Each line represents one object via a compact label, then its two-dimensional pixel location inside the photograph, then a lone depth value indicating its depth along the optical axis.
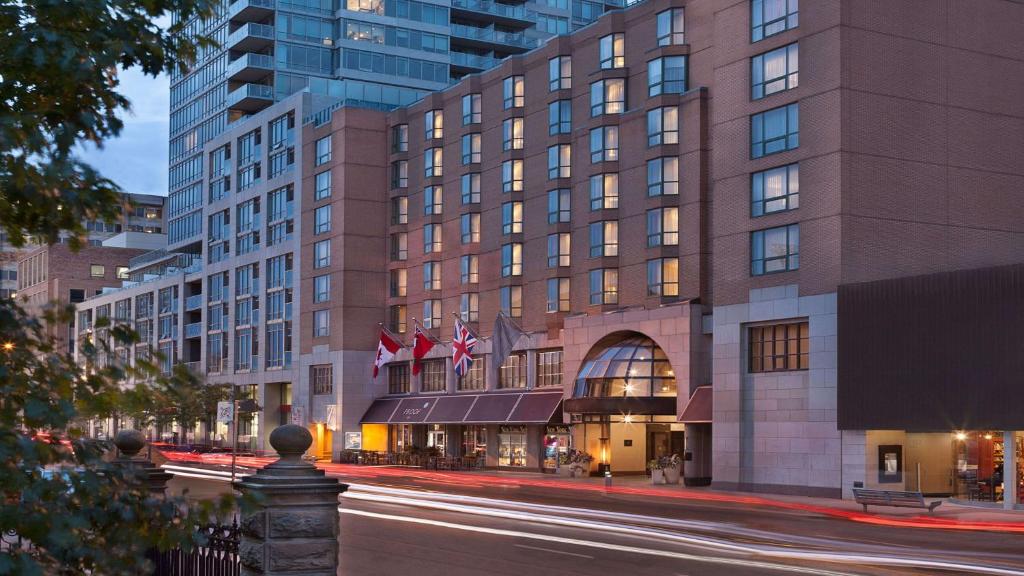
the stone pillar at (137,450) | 15.42
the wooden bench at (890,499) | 39.97
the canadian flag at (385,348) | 77.19
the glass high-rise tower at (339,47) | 114.62
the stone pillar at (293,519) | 12.01
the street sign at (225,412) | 52.93
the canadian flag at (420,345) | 75.19
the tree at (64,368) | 6.64
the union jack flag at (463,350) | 67.44
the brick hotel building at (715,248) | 47.72
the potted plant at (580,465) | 64.62
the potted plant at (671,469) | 58.78
